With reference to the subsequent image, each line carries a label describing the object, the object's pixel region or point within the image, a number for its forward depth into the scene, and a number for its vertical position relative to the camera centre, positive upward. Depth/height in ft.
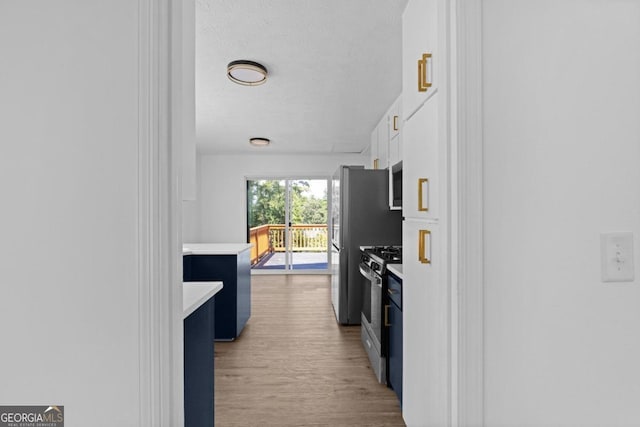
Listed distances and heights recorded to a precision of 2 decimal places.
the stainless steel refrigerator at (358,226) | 12.30 -0.43
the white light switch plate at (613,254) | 3.00 -0.34
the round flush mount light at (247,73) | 8.91 +3.73
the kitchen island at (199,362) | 4.77 -2.06
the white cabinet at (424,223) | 3.30 -0.12
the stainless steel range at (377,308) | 7.93 -2.33
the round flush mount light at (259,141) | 18.01 +3.73
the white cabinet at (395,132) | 11.09 +2.72
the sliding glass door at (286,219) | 22.70 -0.35
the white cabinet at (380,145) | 13.11 +2.82
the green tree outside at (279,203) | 22.75 +0.69
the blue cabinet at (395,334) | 6.89 -2.46
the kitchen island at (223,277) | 10.68 -1.91
